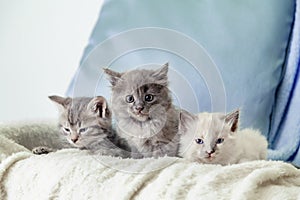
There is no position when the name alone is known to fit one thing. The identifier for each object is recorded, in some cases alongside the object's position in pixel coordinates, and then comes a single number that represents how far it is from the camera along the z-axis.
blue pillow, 1.29
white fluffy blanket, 0.89
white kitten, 1.02
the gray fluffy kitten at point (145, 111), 1.03
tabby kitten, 1.07
